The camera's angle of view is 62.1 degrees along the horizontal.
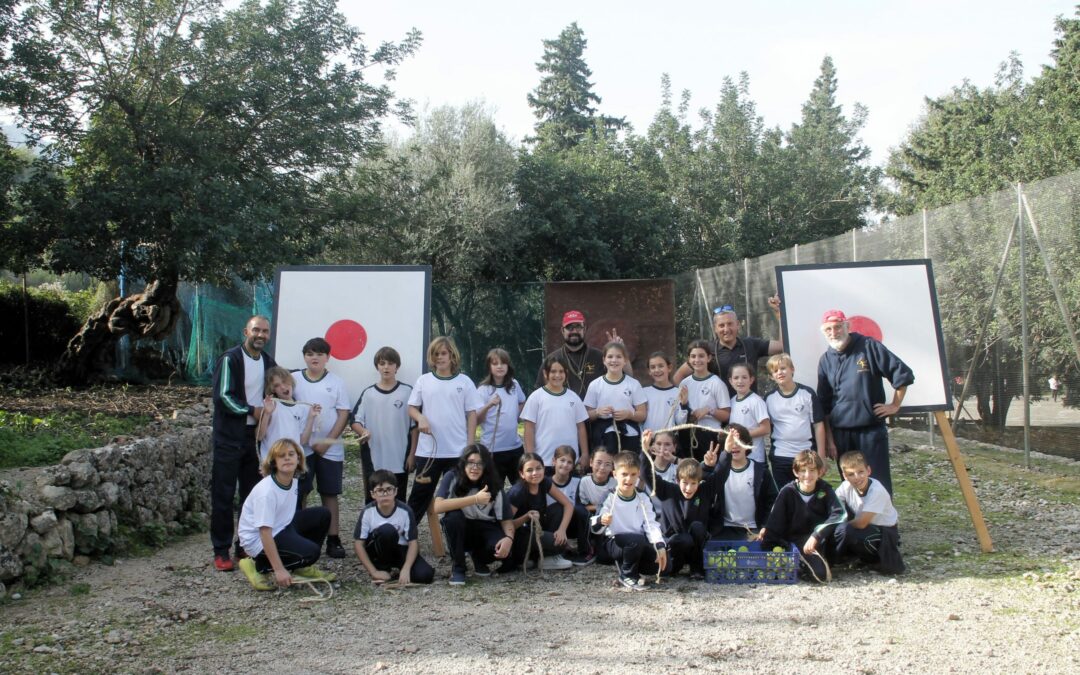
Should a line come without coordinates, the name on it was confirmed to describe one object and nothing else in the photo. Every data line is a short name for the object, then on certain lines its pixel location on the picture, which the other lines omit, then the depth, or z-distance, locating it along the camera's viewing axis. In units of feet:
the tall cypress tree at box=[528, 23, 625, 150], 119.14
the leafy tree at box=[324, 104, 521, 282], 56.18
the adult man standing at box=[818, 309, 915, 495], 18.53
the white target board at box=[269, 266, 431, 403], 20.49
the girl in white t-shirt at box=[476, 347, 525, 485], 19.95
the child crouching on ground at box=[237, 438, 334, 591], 16.44
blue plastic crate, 16.37
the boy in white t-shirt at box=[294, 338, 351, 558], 19.27
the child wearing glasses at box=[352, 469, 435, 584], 16.99
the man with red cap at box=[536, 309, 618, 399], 21.93
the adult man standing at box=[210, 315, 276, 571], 18.22
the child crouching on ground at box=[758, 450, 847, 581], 17.12
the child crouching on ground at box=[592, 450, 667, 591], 16.56
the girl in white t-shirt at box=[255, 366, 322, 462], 18.52
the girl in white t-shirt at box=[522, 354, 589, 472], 19.65
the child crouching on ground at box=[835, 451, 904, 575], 16.75
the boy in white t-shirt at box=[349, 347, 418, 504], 19.52
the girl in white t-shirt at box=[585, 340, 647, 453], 19.94
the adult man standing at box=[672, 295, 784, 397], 20.77
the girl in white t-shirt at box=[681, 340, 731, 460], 19.71
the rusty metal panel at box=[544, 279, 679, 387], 40.27
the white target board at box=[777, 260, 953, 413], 19.61
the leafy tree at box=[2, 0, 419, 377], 35.37
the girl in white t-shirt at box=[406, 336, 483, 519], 18.86
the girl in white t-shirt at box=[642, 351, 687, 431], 20.16
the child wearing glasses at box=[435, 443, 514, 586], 17.22
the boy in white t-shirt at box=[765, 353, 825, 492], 18.67
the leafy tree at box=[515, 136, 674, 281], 65.36
